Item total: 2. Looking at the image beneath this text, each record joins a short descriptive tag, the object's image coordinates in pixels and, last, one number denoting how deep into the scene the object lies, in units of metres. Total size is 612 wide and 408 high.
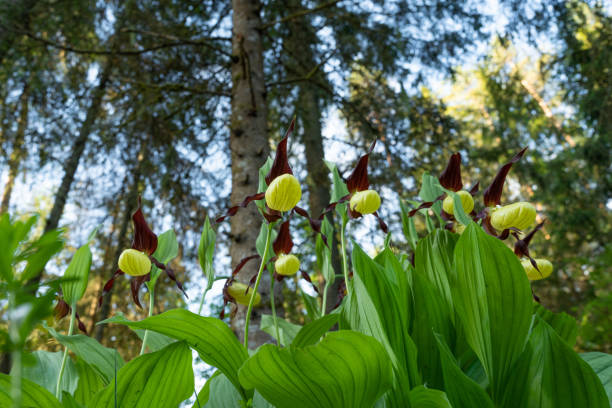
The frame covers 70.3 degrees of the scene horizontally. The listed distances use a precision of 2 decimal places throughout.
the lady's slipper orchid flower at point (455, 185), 1.19
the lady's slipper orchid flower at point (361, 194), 1.17
